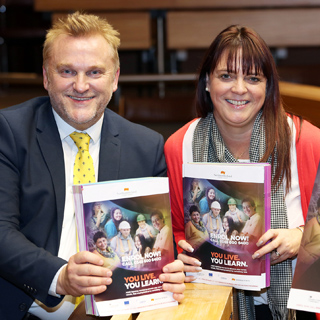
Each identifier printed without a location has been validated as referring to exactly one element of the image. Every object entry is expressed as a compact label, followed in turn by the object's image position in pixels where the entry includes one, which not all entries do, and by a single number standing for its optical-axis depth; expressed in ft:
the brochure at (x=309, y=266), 5.37
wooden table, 5.52
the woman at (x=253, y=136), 6.58
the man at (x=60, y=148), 6.43
